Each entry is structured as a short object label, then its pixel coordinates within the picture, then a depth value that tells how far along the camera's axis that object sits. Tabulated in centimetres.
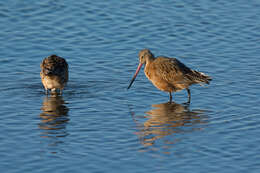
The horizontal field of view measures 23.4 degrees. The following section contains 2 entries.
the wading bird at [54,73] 1248
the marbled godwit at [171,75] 1222
